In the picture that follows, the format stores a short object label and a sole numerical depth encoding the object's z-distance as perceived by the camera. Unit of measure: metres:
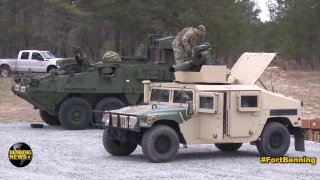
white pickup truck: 37.38
